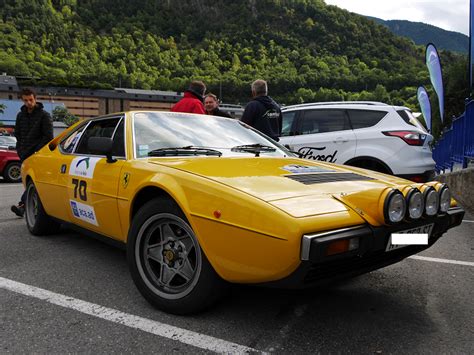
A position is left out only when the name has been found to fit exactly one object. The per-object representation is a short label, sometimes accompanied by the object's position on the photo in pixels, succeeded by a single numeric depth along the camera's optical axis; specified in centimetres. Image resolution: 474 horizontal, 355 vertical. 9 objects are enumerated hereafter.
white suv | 627
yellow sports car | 208
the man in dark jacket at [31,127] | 528
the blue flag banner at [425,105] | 2056
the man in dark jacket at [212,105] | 659
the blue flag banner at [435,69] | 1401
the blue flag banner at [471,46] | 872
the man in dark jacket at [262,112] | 575
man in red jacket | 512
